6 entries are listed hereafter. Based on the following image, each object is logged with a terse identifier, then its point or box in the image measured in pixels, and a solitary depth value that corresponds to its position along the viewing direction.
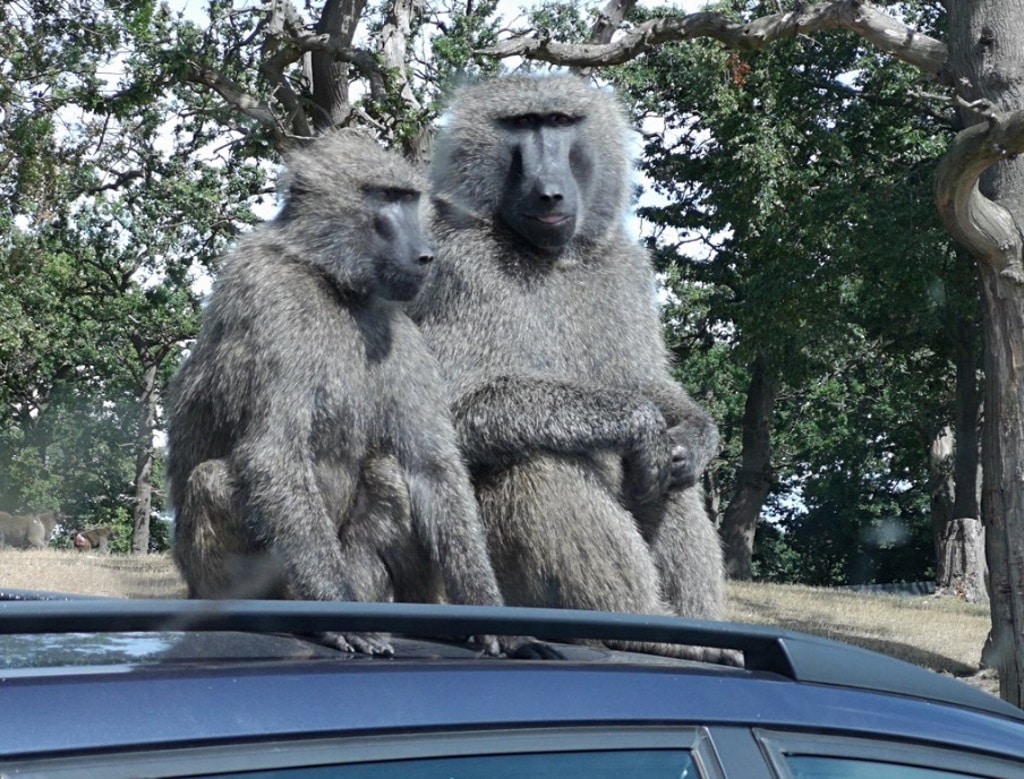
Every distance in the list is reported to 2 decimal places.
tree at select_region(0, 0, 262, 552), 13.55
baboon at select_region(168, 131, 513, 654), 4.27
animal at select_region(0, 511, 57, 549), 31.69
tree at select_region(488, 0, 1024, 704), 7.73
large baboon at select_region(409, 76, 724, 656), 4.72
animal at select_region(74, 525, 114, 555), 32.18
